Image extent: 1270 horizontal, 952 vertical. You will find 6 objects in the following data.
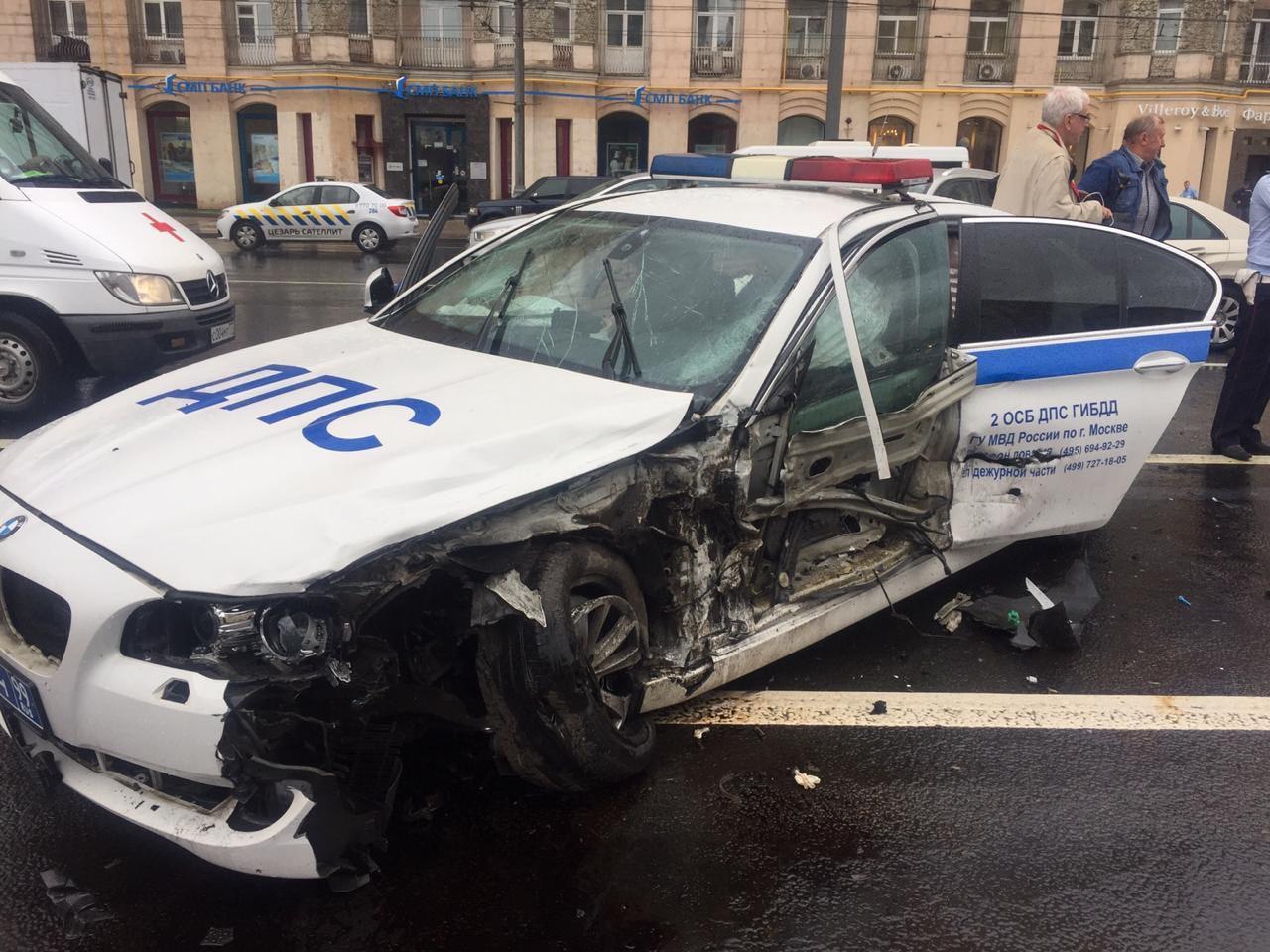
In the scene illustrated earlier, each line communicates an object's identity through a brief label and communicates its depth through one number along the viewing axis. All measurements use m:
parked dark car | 20.66
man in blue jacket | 6.99
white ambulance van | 6.67
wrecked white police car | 2.49
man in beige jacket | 6.12
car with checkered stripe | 20.97
